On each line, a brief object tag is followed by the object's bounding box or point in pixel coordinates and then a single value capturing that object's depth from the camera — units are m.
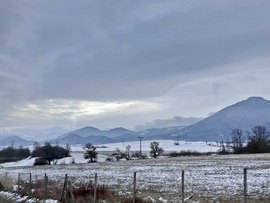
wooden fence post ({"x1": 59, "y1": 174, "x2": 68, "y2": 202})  20.40
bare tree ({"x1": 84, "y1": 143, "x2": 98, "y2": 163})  131.64
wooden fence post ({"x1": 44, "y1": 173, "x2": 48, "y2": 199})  23.74
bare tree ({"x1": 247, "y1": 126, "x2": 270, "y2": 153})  119.81
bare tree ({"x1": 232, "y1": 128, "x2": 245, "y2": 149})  167.38
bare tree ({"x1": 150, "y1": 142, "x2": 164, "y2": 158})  139.57
